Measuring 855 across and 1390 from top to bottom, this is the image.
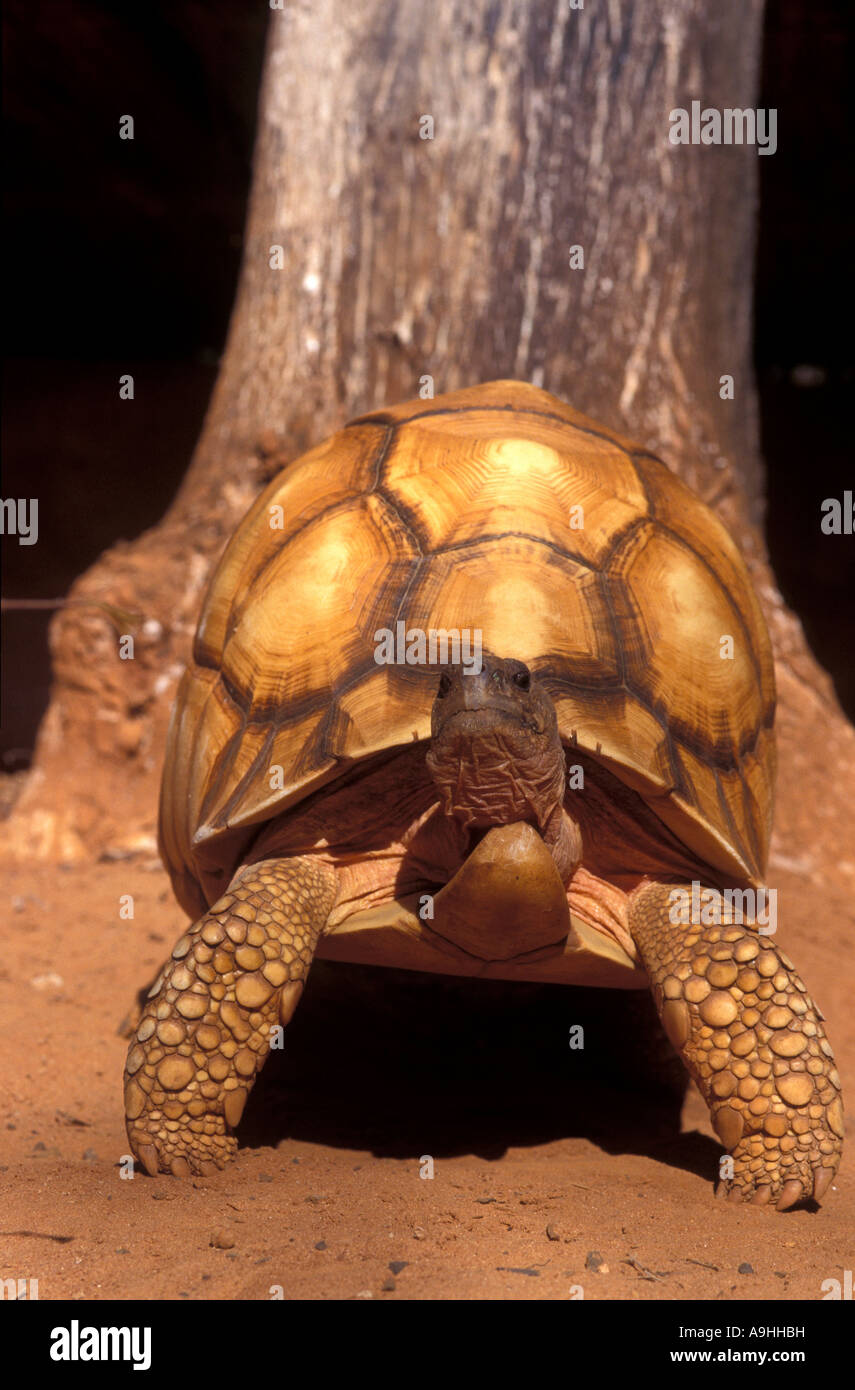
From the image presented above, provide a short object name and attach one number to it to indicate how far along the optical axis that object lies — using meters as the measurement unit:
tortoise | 2.45
